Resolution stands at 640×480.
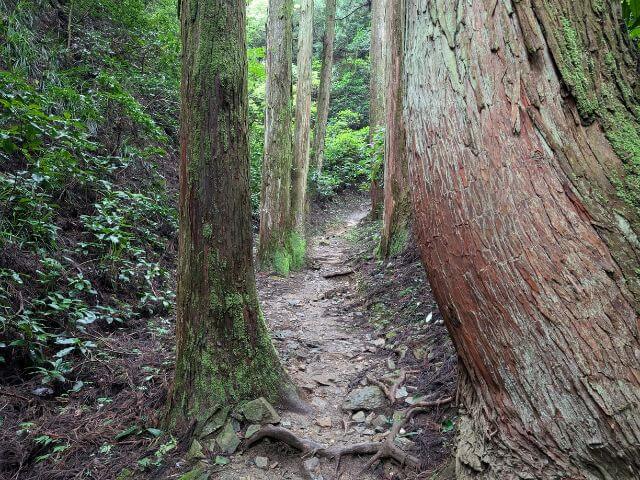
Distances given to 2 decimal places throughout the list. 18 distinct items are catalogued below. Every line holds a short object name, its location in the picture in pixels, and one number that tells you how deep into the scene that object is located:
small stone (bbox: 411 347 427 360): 4.03
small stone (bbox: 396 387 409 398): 3.46
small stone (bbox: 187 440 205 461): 2.83
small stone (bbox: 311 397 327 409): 3.51
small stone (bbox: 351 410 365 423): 3.32
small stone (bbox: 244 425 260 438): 2.97
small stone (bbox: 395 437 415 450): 2.79
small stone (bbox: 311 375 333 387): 3.93
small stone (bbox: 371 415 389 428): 3.20
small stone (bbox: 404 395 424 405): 3.26
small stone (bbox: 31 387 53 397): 3.52
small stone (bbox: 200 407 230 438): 2.97
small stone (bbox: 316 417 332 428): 3.24
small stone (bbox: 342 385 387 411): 3.46
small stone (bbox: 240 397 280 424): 3.07
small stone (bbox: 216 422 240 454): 2.89
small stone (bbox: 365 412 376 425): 3.28
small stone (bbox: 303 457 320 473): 2.76
